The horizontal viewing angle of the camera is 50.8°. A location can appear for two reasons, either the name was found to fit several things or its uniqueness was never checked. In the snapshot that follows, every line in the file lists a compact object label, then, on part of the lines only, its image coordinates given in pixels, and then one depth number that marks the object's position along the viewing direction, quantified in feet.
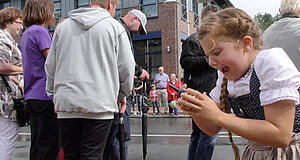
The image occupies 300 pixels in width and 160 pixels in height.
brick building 56.90
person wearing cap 10.27
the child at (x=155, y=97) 41.04
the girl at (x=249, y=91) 3.98
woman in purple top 9.34
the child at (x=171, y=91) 37.91
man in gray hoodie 7.78
